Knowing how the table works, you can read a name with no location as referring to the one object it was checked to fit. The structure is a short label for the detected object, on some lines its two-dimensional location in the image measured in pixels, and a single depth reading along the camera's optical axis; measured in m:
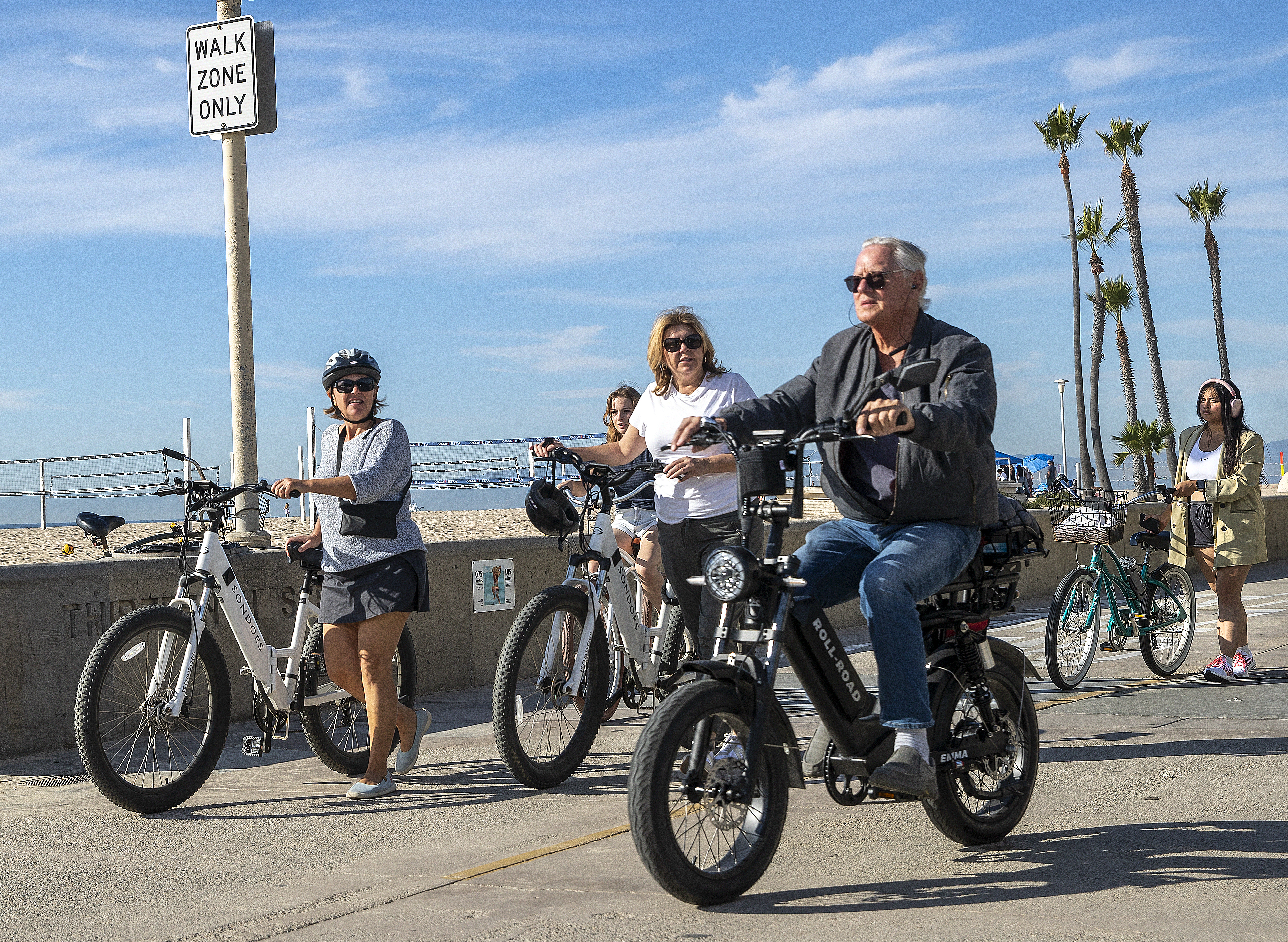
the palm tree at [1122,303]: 48.16
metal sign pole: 9.06
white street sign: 9.28
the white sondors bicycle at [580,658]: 5.64
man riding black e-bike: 4.09
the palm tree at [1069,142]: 45.41
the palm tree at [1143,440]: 43.38
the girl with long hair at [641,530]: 7.04
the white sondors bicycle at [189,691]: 5.32
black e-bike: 3.75
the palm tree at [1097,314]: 46.84
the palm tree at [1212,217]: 51.75
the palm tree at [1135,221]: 45.78
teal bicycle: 8.75
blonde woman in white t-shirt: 6.18
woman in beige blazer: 8.52
